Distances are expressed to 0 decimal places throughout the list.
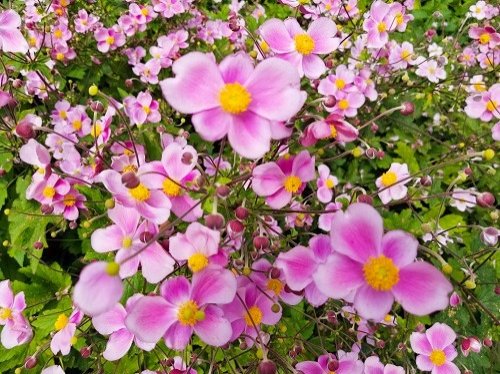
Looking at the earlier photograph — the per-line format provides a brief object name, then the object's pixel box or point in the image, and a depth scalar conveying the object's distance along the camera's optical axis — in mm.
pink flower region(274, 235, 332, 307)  215
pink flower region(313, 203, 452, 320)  191
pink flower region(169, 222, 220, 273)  201
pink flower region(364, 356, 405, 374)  286
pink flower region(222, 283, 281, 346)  227
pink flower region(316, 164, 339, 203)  352
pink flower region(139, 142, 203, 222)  223
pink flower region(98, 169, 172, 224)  213
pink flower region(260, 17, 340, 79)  274
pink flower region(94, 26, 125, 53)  444
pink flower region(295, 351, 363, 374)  268
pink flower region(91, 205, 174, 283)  217
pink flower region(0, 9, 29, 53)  299
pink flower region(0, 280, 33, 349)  293
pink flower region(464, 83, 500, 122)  397
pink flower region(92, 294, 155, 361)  247
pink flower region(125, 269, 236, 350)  203
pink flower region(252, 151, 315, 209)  225
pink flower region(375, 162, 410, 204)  351
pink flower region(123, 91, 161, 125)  368
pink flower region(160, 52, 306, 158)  195
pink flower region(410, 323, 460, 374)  309
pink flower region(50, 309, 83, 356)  273
